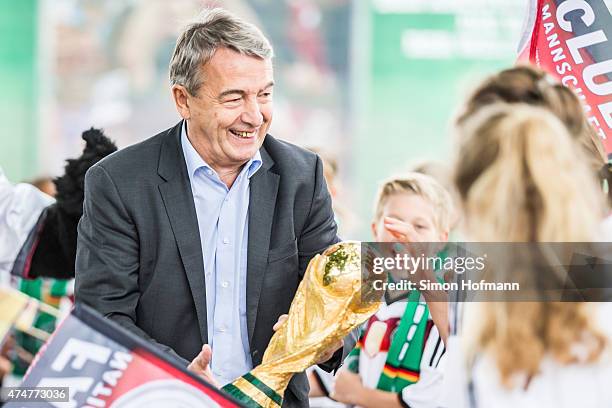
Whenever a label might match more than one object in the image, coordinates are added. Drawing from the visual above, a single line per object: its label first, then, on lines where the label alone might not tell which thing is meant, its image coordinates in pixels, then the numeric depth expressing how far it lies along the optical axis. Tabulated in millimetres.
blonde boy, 6352
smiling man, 4754
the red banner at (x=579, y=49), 5207
